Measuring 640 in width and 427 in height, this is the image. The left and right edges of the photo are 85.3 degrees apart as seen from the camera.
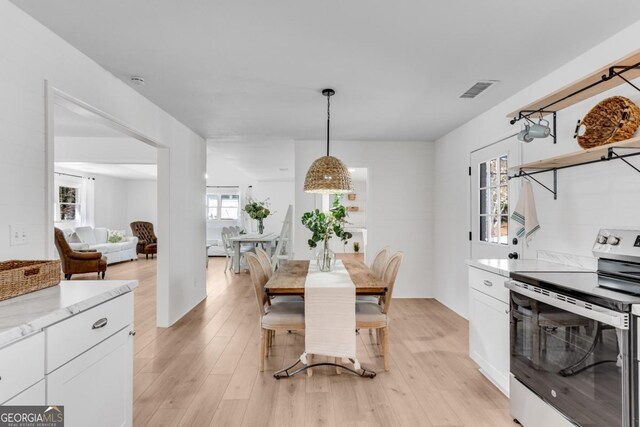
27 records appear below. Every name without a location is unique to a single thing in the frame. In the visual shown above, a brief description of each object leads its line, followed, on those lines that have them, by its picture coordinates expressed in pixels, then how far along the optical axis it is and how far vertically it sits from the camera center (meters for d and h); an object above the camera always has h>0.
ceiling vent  2.96 +1.12
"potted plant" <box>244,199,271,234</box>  7.80 +0.03
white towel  2.71 +0.00
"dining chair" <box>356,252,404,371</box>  2.78 -0.82
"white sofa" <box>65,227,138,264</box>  7.97 -0.75
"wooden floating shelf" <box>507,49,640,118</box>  1.84 +0.80
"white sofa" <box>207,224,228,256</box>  10.32 -1.01
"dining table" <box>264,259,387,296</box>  2.64 -0.56
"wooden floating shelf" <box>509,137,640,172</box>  1.79 +0.36
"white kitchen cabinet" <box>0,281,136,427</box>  1.12 -0.53
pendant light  3.13 +0.33
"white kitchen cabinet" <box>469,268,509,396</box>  2.40 -0.84
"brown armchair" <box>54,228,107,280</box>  6.45 -0.90
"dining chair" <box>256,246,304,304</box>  3.29 -0.55
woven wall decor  1.92 +0.53
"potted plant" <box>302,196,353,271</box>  3.16 -0.09
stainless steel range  1.47 -0.64
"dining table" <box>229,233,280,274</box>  7.17 -0.61
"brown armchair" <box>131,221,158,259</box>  9.84 -0.62
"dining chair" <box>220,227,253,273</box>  7.77 -0.84
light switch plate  1.88 -0.12
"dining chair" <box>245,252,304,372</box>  2.76 -0.83
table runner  2.63 -0.82
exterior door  3.35 +0.15
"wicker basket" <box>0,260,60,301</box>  1.42 -0.28
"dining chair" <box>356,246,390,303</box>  3.31 -0.55
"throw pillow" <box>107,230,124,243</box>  8.91 -0.61
